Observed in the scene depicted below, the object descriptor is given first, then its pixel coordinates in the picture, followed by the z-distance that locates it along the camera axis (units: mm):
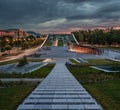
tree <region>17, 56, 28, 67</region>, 14258
